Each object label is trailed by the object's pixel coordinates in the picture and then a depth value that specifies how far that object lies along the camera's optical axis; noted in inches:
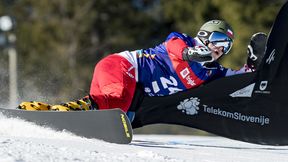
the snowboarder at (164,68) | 439.5
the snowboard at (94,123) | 381.1
